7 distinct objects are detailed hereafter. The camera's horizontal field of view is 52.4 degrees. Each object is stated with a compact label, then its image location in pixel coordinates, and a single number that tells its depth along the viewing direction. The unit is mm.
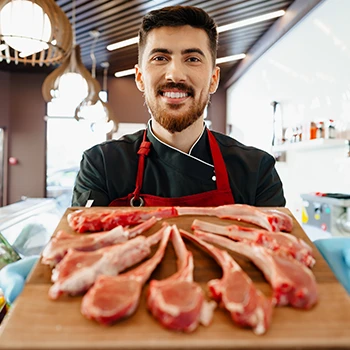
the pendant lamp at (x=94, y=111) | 4453
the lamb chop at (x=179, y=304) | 639
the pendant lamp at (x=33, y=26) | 2059
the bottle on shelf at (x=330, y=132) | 3633
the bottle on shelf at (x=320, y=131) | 3768
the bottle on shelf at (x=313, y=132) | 3893
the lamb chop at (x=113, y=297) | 649
